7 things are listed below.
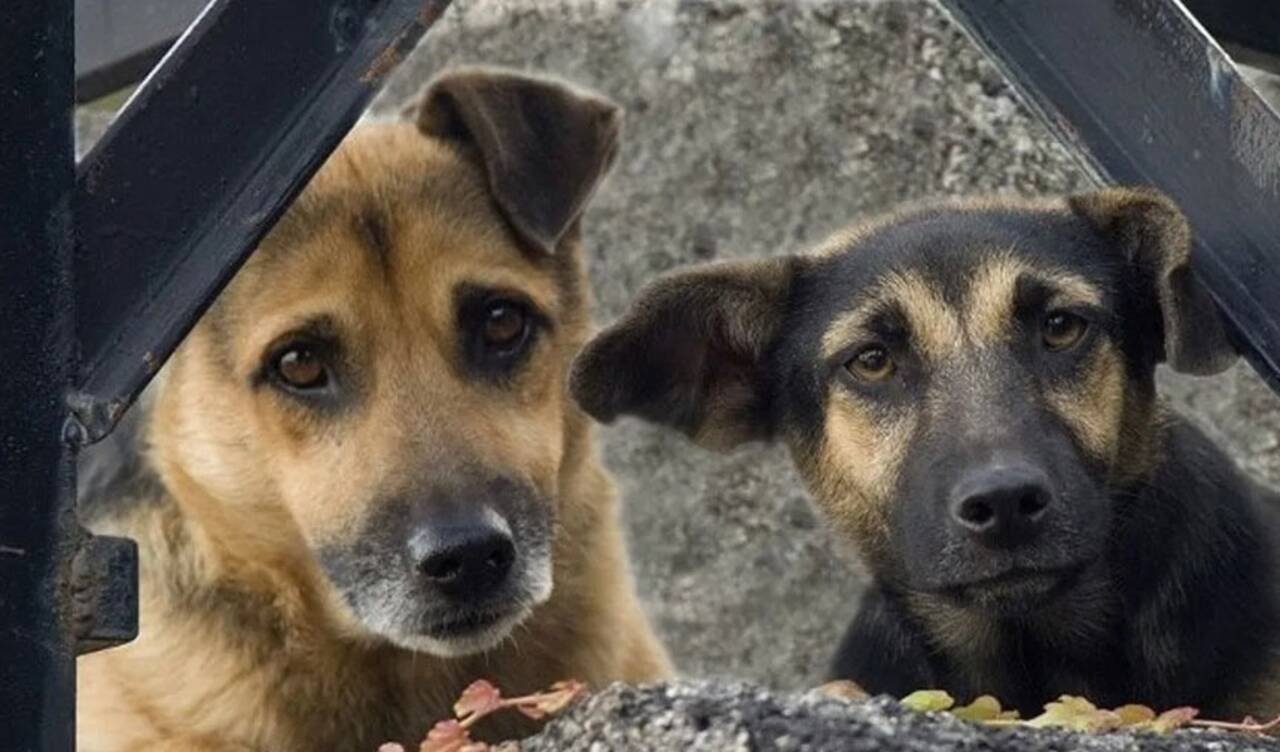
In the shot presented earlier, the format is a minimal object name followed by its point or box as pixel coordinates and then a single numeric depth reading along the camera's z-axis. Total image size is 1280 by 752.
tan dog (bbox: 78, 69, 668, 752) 4.71
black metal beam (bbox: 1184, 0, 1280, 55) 4.30
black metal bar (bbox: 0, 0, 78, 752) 2.71
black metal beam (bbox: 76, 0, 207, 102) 4.67
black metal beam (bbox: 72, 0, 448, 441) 2.83
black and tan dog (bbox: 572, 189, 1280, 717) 4.16
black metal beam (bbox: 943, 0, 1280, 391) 3.26
